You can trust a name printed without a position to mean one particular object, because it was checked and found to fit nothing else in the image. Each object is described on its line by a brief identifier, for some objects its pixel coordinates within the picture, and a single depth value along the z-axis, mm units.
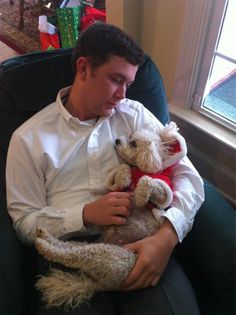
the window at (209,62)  1580
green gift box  2260
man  1016
